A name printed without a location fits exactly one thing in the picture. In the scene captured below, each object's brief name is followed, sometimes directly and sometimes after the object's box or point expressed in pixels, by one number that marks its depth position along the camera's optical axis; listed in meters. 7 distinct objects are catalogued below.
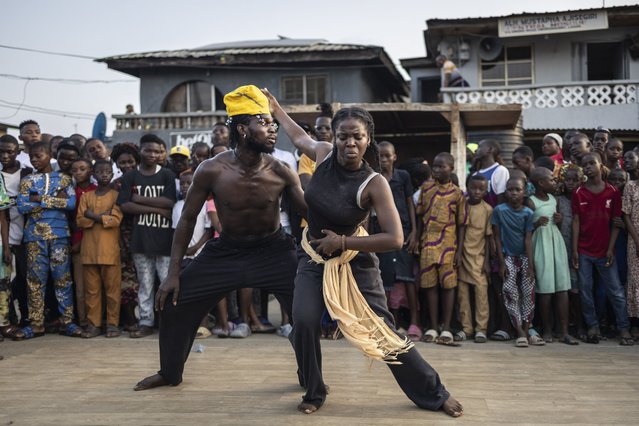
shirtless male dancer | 4.42
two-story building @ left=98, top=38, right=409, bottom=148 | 17.59
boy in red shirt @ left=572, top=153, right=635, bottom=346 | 6.33
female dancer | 3.72
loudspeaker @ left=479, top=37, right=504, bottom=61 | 18.23
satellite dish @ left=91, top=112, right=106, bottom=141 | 12.57
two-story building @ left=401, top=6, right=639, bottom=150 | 16.02
